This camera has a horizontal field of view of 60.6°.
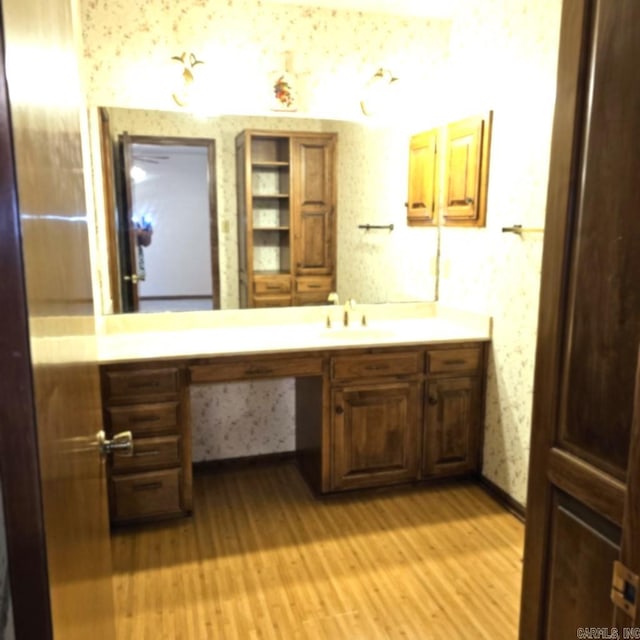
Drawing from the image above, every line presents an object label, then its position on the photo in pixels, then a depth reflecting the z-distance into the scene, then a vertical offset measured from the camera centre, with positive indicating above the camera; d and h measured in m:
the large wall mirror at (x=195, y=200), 2.78 +0.17
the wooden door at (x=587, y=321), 0.90 -0.15
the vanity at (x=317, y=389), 2.45 -0.75
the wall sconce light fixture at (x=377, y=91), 3.07 +0.79
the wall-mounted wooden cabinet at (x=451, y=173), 2.83 +0.33
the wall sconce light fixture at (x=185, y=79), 2.76 +0.76
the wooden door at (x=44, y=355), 0.57 -0.15
